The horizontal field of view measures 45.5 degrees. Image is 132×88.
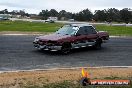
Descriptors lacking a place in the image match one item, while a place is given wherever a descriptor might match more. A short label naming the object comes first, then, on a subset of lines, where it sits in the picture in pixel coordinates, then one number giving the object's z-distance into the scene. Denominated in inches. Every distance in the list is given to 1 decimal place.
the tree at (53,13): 3208.0
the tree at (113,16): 2331.5
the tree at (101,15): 2340.4
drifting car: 297.8
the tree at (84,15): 2477.9
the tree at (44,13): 3166.7
